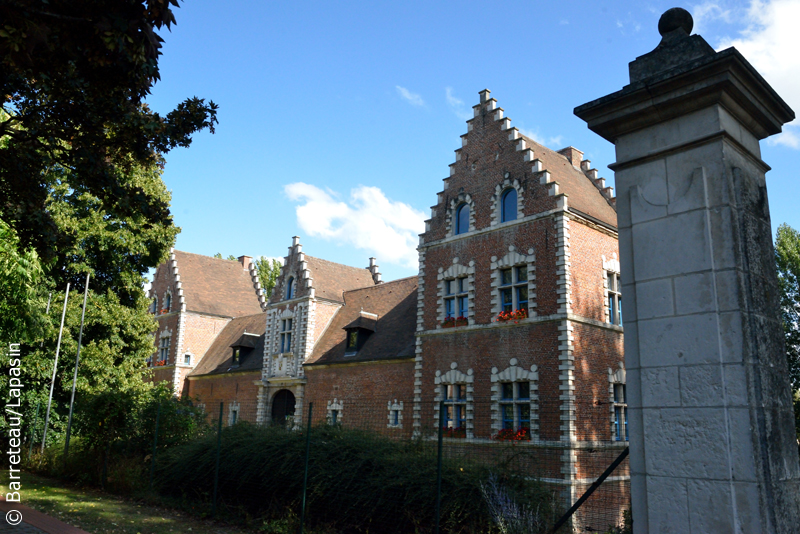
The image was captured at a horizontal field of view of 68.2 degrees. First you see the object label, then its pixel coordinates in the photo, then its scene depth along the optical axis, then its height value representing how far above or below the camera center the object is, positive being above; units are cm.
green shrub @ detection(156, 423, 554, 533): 888 -124
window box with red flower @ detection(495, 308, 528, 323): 2004 +319
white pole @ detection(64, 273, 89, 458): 1792 -12
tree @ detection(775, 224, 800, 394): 3528 +825
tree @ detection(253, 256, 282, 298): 6006 +1352
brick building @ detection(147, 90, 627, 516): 1902 +330
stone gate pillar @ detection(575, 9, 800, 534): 401 +86
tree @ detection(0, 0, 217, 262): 605 +366
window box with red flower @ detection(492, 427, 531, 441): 1895 -74
